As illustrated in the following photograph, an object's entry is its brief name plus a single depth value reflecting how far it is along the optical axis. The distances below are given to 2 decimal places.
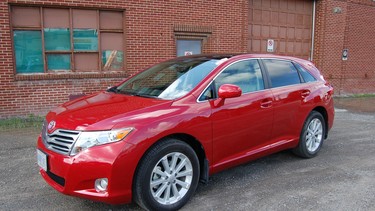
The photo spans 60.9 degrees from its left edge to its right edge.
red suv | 2.82
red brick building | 7.64
